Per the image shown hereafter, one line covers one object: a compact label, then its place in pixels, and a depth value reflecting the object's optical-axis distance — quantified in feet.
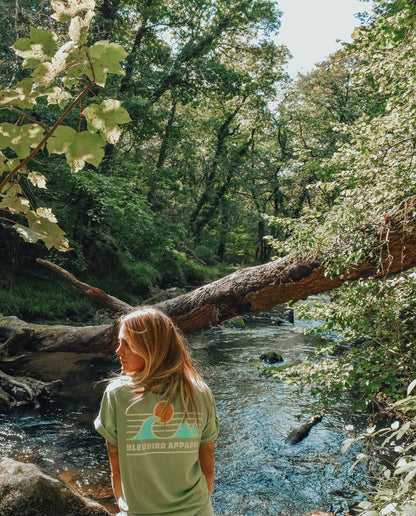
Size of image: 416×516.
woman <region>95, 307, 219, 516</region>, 4.93
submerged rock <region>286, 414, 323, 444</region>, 20.42
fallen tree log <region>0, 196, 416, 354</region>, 12.34
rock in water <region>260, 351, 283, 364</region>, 32.95
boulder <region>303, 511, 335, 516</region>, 13.15
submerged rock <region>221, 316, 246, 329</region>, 48.47
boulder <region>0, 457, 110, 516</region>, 7.71
